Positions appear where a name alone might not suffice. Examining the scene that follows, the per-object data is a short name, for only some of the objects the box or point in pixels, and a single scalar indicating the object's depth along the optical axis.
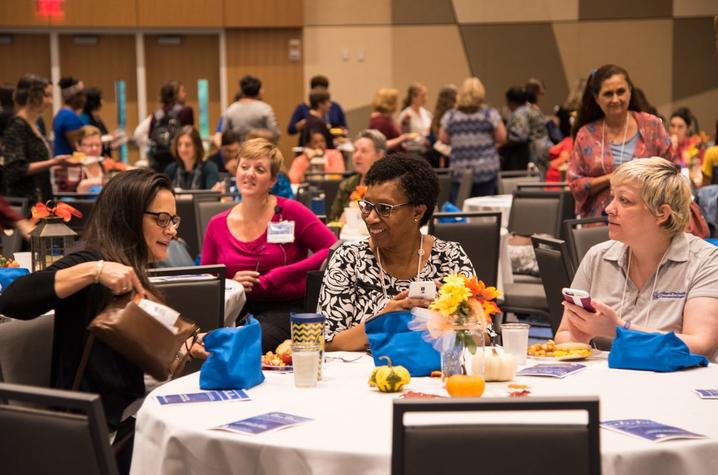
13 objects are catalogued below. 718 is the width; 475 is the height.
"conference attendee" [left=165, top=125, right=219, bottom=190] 8.09
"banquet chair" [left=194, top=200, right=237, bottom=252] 6.25
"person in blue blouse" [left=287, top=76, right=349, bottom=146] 12.07
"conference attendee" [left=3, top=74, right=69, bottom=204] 8.04
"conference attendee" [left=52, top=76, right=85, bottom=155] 10.03
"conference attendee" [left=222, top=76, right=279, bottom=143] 10.24
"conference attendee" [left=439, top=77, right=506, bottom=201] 9.77
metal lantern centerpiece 4.29
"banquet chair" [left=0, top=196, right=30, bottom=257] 5.54
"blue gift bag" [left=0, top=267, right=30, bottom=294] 4.14
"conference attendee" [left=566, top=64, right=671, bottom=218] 5.44
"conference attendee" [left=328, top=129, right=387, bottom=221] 6.95
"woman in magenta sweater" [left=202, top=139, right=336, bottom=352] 4.93
